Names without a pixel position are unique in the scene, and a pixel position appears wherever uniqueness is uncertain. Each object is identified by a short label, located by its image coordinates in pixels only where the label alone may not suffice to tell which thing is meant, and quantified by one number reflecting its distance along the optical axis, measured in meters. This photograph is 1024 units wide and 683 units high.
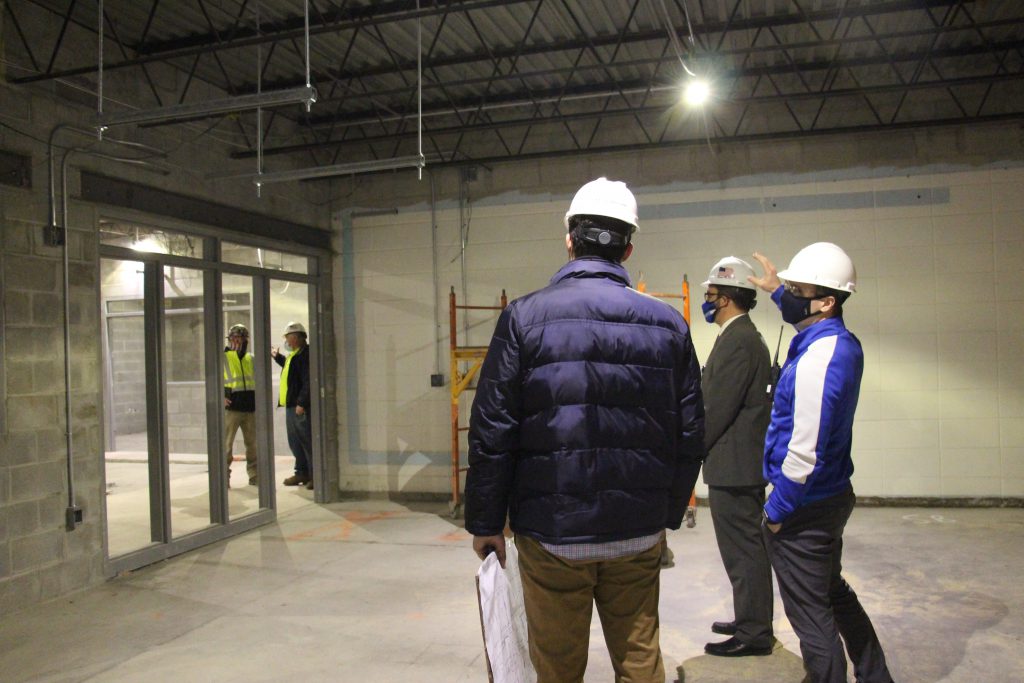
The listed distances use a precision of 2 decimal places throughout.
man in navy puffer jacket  1.81
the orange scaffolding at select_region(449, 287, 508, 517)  6.45
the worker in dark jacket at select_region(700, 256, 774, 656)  3.24
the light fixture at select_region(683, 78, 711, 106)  5.32
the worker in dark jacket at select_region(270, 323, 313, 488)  7.67
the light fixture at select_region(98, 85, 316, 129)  3.79
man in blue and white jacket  2.38
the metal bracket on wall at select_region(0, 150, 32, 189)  4.25
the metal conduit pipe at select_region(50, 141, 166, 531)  4.54
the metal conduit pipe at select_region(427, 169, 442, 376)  7.41
